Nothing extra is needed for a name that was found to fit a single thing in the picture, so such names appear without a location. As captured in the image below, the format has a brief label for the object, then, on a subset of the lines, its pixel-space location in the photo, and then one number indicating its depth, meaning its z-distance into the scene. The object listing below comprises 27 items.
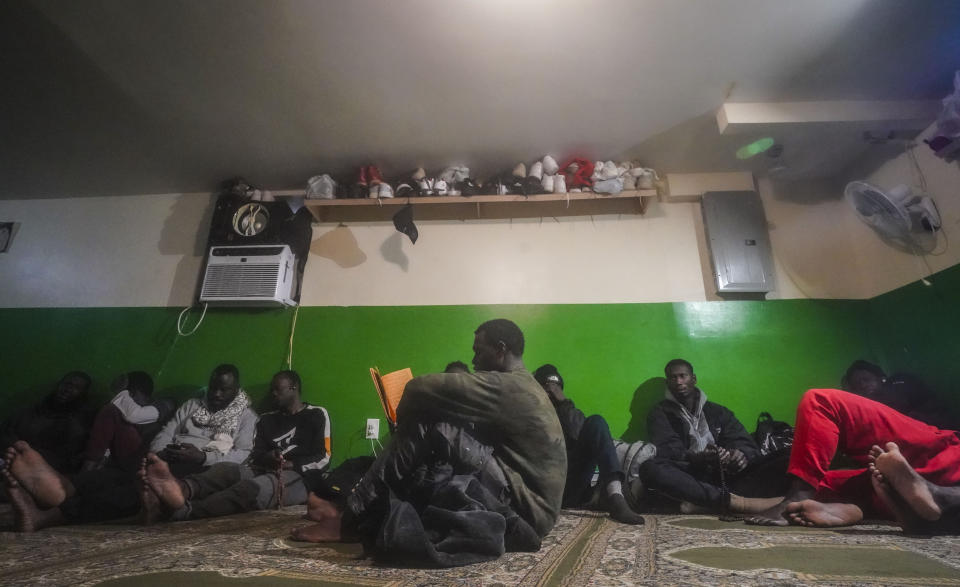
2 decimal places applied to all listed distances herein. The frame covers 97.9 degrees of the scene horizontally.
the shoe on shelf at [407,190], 3.73
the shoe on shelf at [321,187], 3.77
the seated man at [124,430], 2.83
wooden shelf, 3.71
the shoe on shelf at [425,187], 3.70
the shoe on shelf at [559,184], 3.62
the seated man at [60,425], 2.97
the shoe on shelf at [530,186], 3.62
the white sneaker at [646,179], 3.65
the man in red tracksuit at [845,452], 1.75
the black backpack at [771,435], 2.86
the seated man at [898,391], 2.76
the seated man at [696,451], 2.25
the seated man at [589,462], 2.16
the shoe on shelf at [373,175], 3.77
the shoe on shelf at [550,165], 3.67
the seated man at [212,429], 2.53
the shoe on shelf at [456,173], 3.77
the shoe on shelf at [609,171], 3.63
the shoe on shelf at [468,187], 3.69
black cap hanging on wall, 3.69
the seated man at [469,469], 1.27
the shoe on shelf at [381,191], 3.70
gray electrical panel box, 3.48
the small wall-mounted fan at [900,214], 2.89
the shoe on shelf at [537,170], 3.65
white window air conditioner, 3.58
